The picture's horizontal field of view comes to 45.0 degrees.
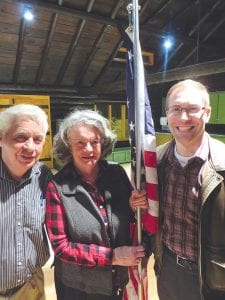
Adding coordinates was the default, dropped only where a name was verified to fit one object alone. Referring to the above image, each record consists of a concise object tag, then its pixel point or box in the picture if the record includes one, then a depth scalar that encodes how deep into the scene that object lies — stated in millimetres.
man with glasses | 1349
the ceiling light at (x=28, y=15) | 6258
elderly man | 1414
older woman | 1417
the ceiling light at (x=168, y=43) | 8844
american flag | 1529
